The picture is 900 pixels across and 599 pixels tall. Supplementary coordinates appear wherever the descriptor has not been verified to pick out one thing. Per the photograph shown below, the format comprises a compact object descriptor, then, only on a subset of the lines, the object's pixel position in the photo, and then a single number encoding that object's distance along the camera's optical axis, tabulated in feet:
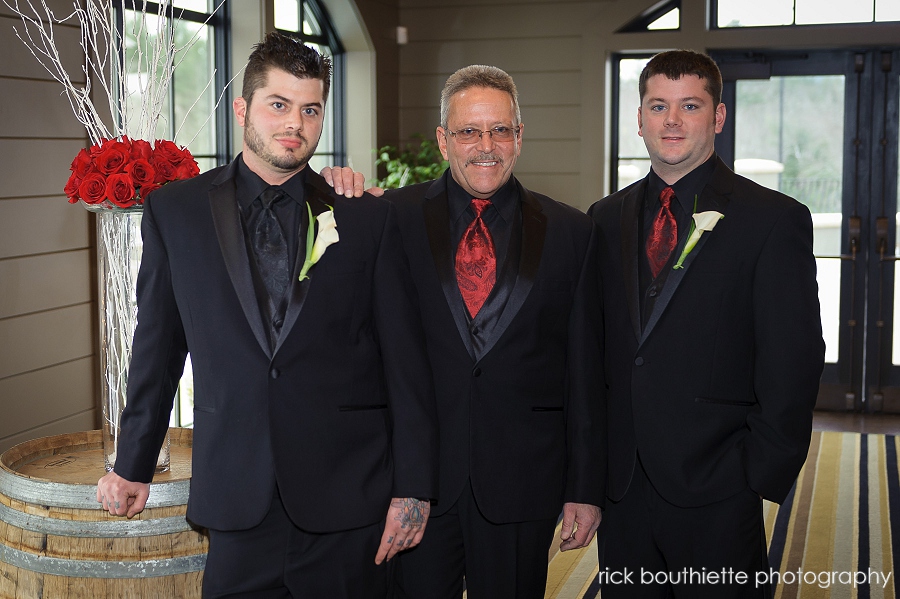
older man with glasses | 6.80
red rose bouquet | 7.09
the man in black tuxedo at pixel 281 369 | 5.98
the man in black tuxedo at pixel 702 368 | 6.84
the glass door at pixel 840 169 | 20.43
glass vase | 7.44
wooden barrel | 6.37
